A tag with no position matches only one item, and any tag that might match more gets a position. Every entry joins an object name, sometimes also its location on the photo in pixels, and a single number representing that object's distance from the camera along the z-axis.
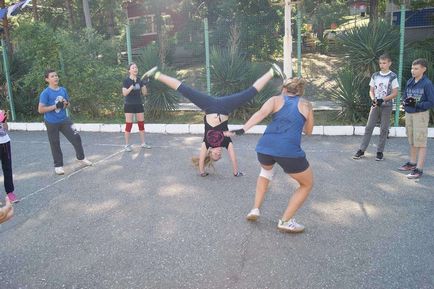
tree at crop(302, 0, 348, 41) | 22.97
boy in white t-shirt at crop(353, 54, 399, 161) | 6.65
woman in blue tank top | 4.16
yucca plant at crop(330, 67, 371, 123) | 9.66
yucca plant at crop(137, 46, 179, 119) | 10.92
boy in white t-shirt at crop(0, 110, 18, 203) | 5.31
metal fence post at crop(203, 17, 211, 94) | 10.14
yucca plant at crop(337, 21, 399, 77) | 9.48
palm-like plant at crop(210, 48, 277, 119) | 10.37
